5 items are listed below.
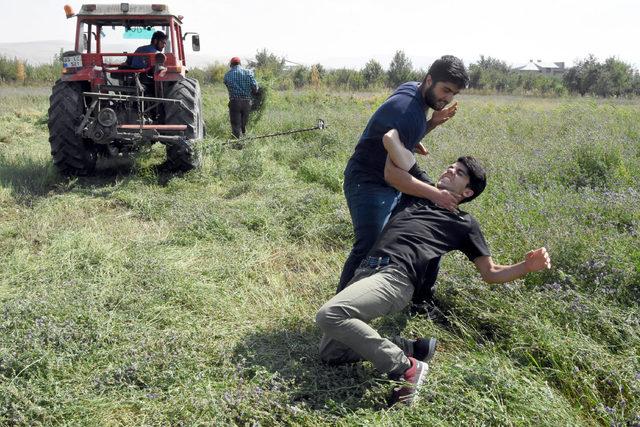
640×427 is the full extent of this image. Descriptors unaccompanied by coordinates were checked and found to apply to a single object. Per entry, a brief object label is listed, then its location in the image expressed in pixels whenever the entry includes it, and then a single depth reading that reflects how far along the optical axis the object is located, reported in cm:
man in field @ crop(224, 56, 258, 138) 851
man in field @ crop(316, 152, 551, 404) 228
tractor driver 648
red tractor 566
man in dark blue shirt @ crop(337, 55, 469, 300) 256
